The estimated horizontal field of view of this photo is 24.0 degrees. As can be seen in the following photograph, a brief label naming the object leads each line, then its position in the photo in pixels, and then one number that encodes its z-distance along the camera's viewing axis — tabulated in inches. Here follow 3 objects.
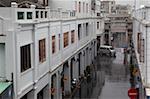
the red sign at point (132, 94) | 613.2
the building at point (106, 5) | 2901.6
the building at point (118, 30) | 1909.4
